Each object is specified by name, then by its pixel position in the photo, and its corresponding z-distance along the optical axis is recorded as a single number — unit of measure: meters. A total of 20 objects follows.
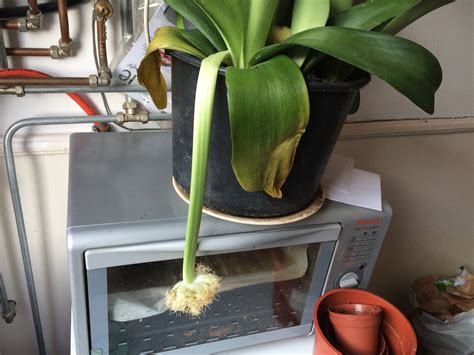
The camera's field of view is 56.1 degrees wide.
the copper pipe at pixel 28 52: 0.73
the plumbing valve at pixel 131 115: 0.78
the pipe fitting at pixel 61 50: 0.73
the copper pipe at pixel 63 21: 0.69
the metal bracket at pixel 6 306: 0.93
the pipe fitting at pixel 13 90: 0.72
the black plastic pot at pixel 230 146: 0.48
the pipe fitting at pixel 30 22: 0.69
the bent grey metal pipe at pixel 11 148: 0.77
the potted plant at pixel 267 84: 0.41
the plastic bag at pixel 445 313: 1.14
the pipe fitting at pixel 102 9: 0.68
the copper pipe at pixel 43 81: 0.71
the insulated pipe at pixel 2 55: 0.71
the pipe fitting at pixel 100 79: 0.74
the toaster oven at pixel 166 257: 0.55
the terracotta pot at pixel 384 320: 0.68
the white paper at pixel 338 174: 0.69
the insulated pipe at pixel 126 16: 0.74
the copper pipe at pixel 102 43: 0.71
